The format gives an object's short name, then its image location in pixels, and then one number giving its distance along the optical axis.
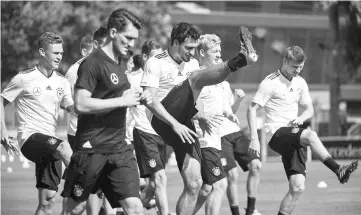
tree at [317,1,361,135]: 39.75
